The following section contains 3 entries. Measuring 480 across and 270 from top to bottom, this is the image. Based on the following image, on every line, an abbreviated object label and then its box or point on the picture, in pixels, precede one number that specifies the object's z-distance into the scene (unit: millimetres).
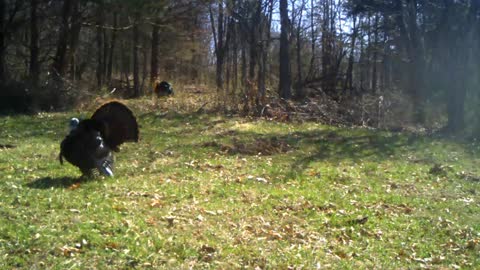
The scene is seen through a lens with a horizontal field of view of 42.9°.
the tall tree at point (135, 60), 32578
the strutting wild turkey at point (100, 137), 9227
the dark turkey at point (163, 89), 28297
